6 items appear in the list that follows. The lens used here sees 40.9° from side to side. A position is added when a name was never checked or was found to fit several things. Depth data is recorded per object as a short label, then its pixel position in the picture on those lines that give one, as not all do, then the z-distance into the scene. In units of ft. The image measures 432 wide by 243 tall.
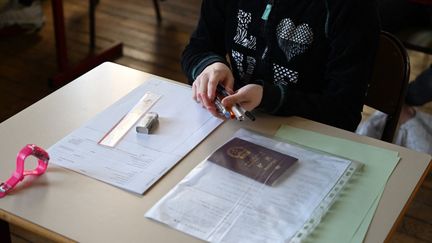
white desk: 2.84
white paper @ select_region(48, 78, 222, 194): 3.24
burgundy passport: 3.25
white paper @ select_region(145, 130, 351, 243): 2.85
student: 3.93
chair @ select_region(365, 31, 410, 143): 4.61
